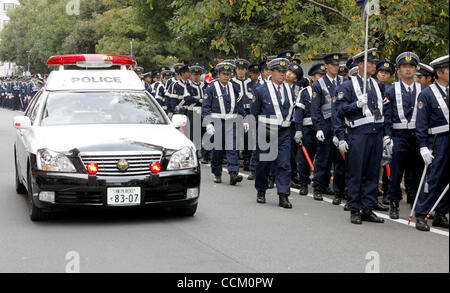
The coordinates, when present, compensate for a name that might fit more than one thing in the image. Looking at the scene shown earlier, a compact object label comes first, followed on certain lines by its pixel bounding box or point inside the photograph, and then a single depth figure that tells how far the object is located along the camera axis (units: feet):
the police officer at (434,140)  27.66
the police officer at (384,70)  32.35
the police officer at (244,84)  46.11
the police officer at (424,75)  34.04
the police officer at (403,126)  31.40
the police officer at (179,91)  55.98
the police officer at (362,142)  29.53
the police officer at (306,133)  38.34
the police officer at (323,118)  35.58
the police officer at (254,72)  49.49
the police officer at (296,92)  41.09
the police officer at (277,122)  33.01
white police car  27.17
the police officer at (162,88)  62.28
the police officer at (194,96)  55.47
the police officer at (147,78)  72.02
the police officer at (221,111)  41.47
